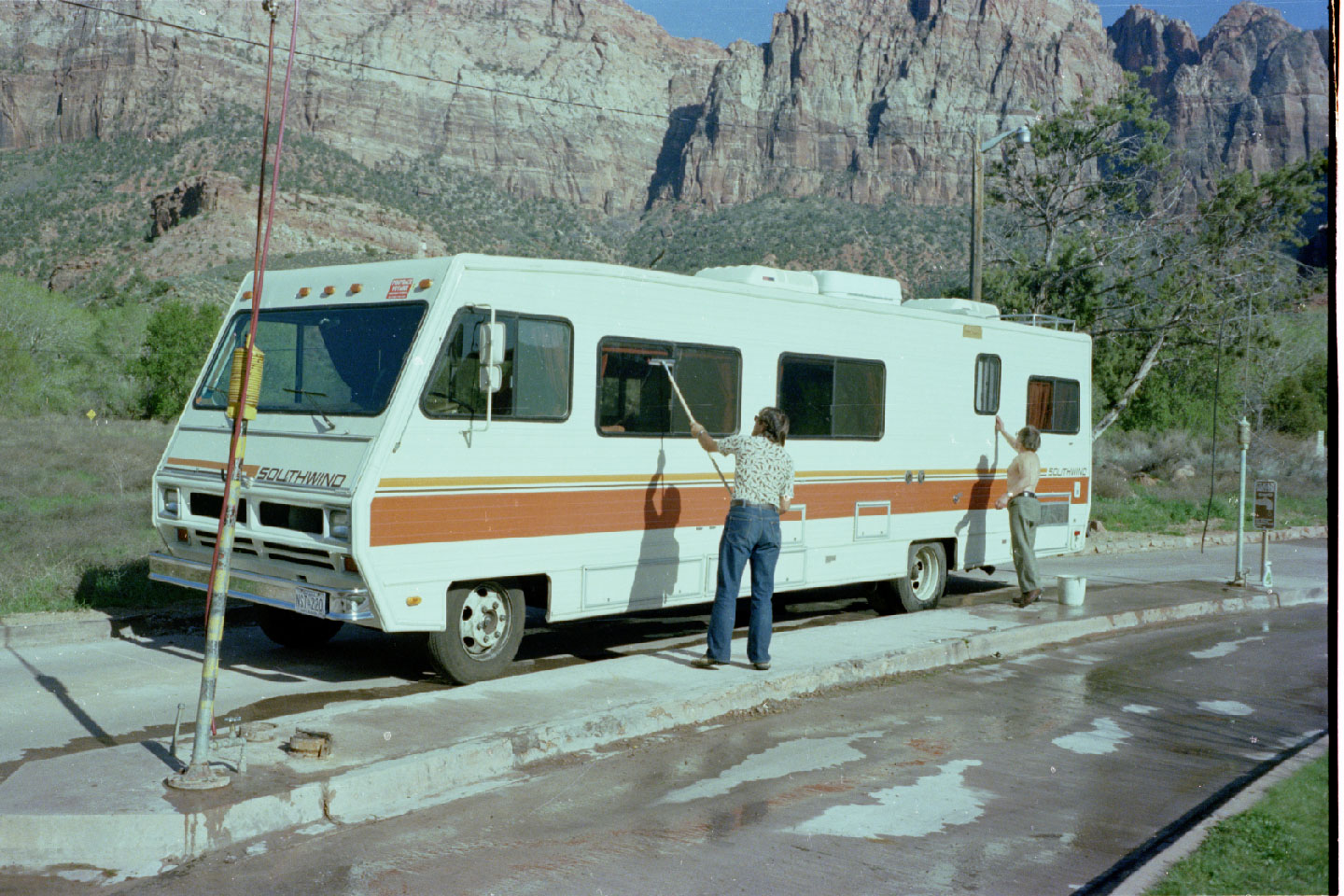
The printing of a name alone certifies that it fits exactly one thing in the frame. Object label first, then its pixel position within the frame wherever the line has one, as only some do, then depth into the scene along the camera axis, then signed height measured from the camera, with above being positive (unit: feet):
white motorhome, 25.35 +1.23
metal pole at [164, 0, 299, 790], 17.76 -1.40
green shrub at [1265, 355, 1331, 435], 115.85 +11.25
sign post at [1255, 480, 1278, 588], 47.09 +0.81
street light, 60.95 +16.39
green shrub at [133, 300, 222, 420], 153.48 +16.30
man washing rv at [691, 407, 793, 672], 28.04 -0.60
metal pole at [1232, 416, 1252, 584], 44.76 +0.86
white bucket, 41.01 -2.47
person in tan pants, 40.91 +0.31
